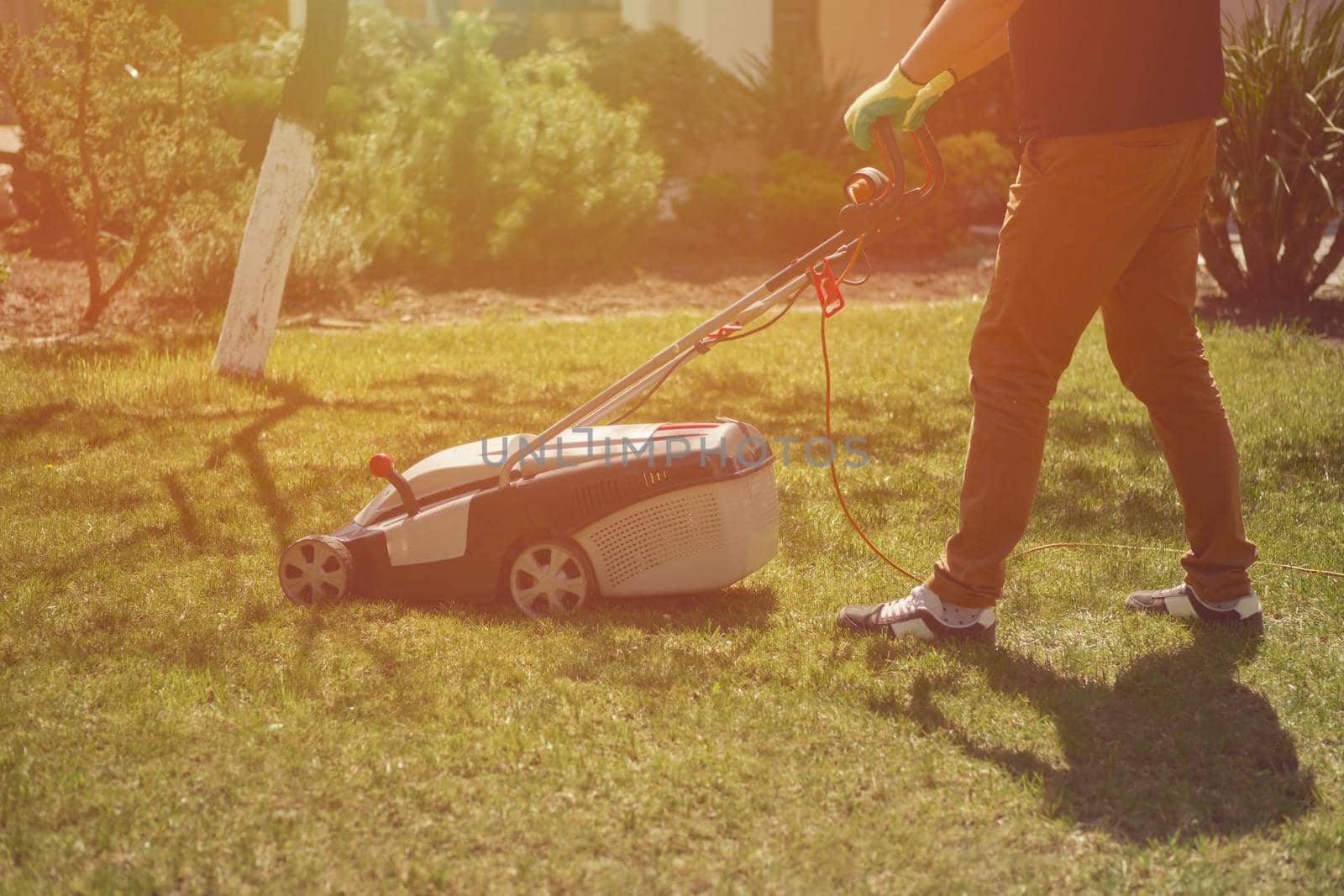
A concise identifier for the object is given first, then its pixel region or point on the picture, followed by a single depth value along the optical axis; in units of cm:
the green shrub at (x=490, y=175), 956
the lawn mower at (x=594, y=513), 361
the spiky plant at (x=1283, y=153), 789
